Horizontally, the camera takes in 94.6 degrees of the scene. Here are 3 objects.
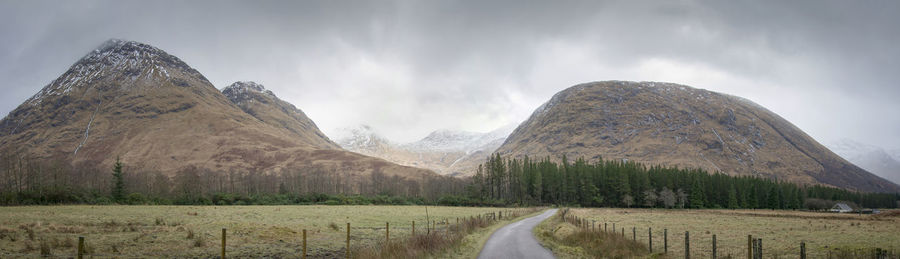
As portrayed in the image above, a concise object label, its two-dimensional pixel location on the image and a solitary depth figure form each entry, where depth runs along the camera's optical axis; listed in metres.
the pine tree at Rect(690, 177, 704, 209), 108.19
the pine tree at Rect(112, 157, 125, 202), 75.56
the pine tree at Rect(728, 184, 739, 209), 111.59
